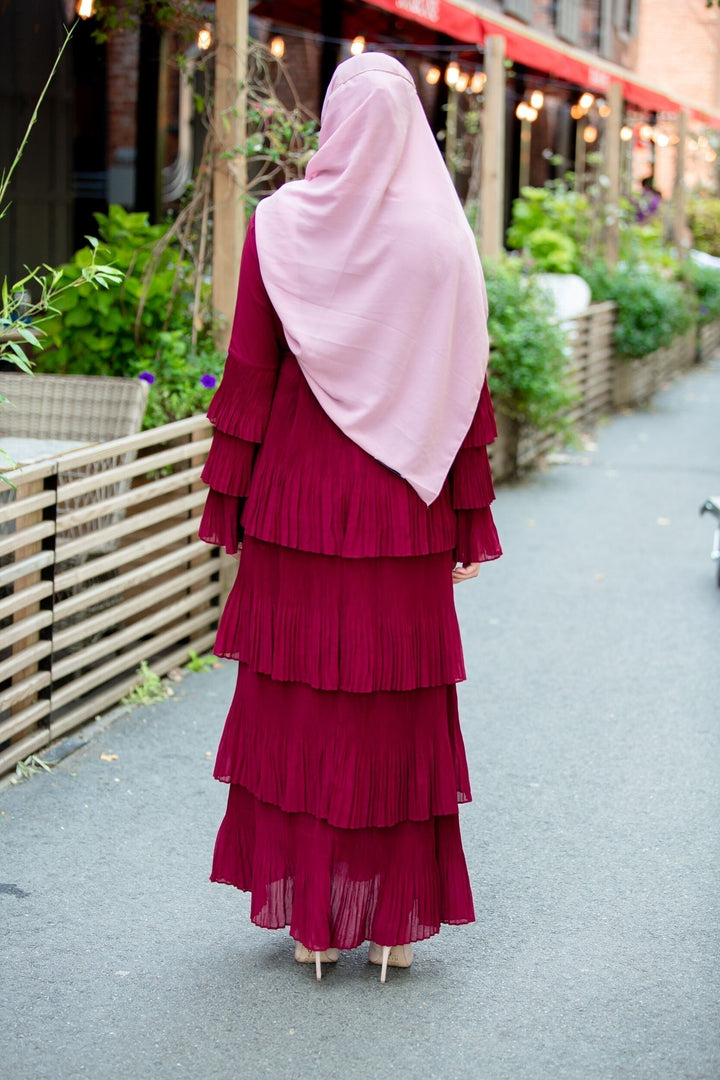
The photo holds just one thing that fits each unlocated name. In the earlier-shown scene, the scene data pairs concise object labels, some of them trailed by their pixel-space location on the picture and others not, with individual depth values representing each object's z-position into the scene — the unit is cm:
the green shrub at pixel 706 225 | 2325
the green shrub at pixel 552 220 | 1395
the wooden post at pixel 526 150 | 1998
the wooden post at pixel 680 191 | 1752
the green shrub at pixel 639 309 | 1288
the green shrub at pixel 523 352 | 902
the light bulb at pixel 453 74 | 1196
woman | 291
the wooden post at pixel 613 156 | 1393
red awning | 888
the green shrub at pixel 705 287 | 1654
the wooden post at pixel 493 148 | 1028
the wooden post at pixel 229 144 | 591
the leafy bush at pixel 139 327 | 605
